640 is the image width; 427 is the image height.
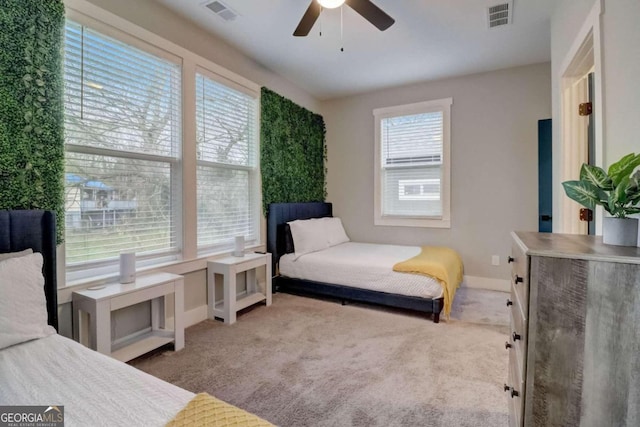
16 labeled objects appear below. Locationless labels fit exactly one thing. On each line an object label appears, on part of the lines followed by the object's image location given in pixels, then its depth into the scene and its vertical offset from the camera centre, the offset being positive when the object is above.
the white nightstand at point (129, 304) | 1.96 -0.71
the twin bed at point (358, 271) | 3.05 -0.69
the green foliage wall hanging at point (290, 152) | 3.88 +0.82
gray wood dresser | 0.87 -0.39
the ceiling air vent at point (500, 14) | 2.67 +1.76
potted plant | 1.06 +0.05
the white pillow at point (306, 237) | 3.92 -0.37
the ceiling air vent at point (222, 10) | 2.61 +1.75
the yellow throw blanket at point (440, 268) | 3.00 -0.61
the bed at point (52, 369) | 0.95 -0.64
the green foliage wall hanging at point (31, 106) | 1.77 +0.64
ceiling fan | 2.17 +1.45
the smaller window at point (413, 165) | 4.34 +0.65
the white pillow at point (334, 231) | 4.42 -0.33
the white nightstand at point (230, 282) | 2.97 -0.72
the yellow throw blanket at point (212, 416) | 0.88 -0.61
